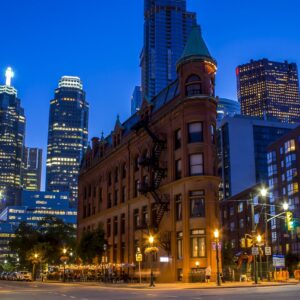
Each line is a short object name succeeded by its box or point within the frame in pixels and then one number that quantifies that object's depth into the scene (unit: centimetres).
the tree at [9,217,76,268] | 9214
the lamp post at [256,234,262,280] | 5291
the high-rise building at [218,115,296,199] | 18238
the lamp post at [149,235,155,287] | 5476
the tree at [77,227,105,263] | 7606
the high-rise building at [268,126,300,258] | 13525
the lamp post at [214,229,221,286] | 4646
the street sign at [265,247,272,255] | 5394
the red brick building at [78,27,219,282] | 5766
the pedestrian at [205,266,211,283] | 5322
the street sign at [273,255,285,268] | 5759
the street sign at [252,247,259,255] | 4981
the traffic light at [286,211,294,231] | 4381
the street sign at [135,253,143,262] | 5556
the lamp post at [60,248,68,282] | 7631
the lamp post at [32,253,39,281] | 8782
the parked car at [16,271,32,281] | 8950
